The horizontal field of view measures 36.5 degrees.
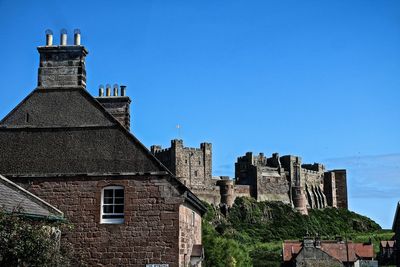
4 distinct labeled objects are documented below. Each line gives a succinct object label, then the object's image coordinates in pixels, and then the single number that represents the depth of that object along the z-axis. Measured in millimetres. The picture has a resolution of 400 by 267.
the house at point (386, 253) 70875
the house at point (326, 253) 49688
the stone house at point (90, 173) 16906
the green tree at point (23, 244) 13477
